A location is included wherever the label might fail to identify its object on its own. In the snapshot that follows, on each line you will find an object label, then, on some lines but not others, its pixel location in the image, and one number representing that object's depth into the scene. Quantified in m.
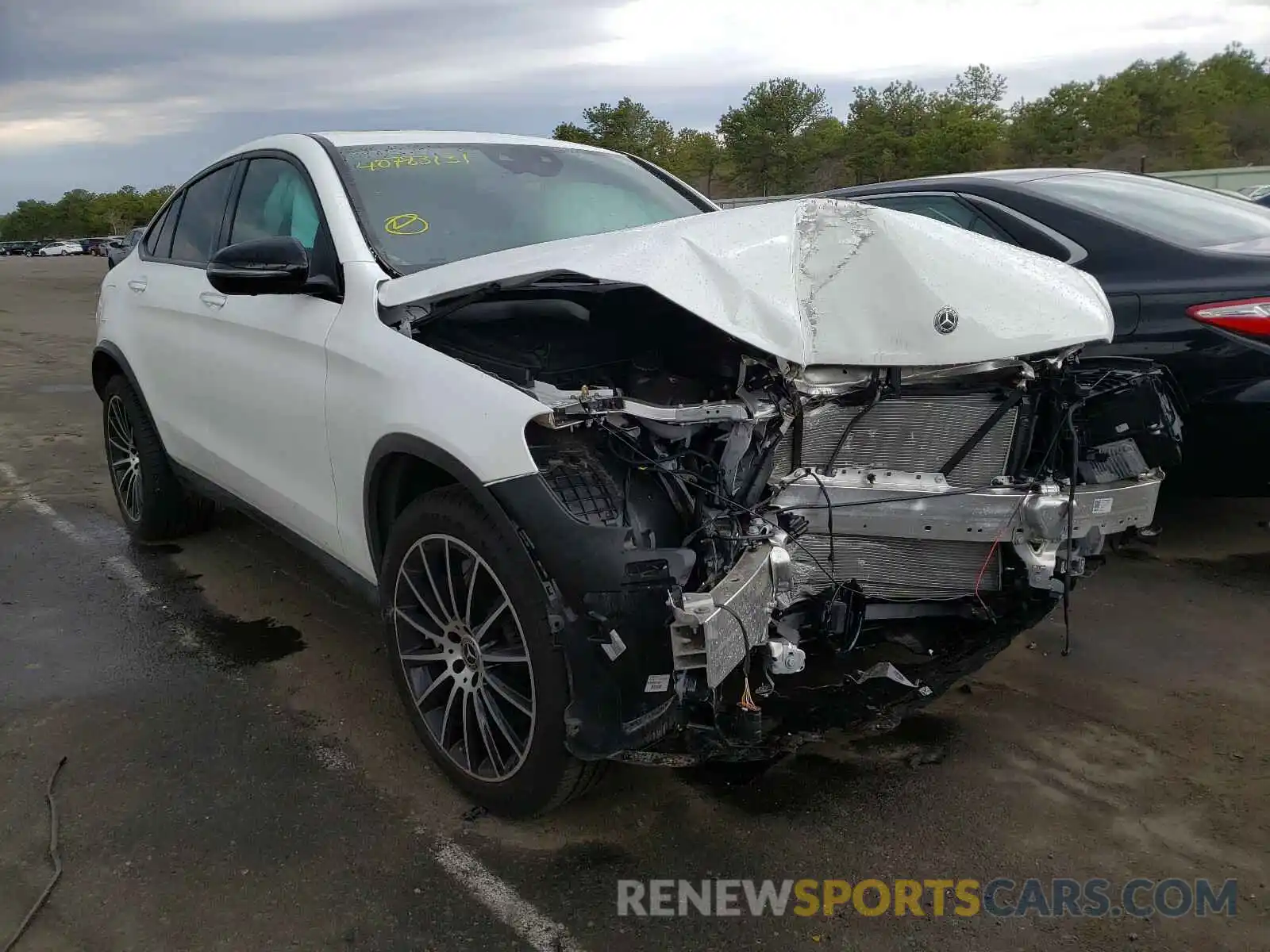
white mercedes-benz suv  2.37
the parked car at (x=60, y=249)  83.44
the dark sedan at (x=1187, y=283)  3.84
